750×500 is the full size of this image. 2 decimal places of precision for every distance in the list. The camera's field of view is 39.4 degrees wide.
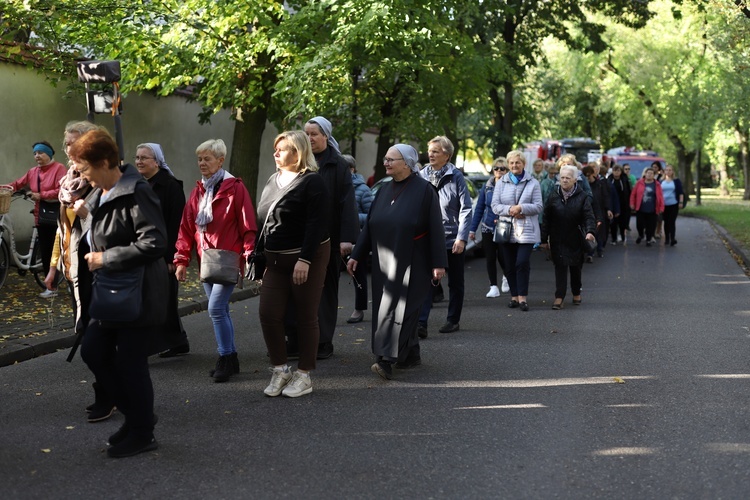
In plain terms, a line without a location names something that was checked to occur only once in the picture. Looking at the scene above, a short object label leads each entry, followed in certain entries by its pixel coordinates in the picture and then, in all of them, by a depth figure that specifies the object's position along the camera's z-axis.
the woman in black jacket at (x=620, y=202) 21.55
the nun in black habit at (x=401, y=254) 7.51
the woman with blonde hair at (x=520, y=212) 11.55
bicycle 10.91
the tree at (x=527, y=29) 27.67
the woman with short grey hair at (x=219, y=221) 7.28
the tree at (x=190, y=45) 15.20
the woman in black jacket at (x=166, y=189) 7.67
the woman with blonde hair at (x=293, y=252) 6.69
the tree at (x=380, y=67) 15.27
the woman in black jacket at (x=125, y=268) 5.25
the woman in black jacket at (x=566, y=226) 11.77
